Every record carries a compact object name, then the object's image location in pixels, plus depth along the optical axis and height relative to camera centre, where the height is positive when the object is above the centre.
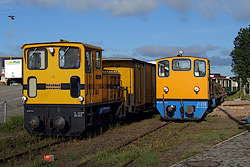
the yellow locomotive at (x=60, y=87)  10.31 -0.07
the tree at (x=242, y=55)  57.88 +5.74
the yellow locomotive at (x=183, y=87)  14.98 -0.12
